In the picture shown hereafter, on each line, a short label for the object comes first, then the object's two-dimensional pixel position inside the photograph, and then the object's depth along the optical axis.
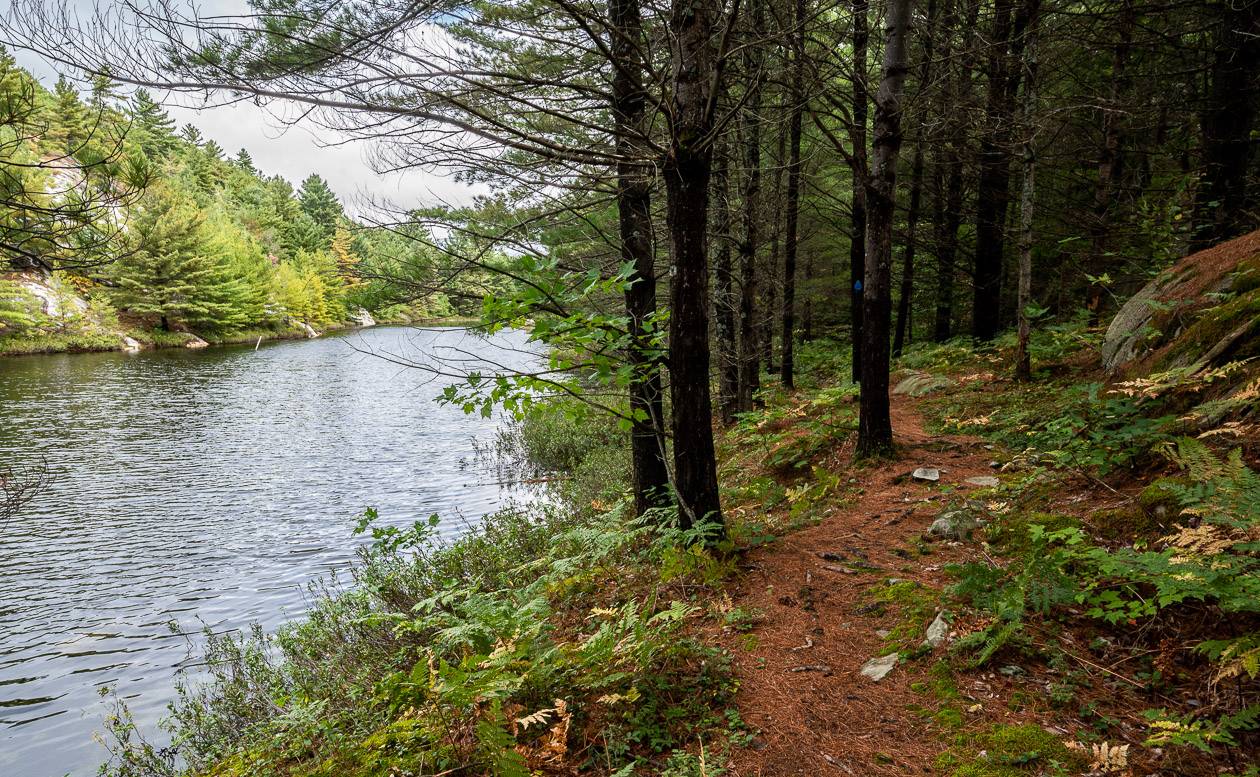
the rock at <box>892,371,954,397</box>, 9.55
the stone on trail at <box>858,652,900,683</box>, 2.94
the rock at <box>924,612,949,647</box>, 3.05
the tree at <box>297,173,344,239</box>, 75.56
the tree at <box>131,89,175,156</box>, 53.03
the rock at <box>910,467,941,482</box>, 5.52
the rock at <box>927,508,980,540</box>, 4.23
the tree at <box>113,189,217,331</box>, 33.66
